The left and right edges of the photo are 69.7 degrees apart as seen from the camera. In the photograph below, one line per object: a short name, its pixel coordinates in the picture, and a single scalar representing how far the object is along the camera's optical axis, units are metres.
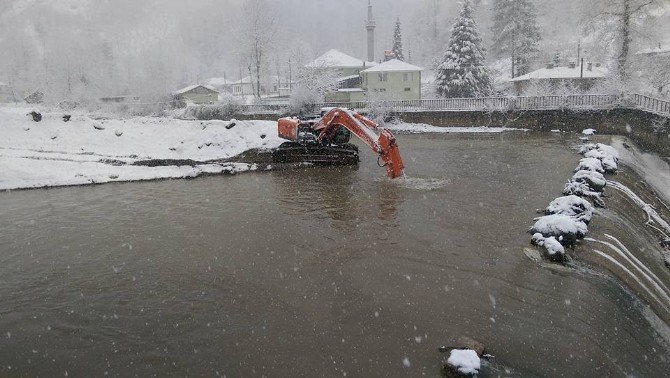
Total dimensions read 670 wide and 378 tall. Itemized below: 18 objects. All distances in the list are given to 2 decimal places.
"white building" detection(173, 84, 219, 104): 68.62
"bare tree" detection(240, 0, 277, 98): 56.50
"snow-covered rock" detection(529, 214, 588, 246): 9.17
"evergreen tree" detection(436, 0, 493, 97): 43.44
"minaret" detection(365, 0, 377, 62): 78.56
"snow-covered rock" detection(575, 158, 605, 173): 15.03
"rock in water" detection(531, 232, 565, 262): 8.67
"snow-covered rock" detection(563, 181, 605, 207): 11.82
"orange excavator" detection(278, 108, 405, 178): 19.14
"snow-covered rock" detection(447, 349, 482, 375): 5.51
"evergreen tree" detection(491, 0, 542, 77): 51.25
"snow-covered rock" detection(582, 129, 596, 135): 26.85
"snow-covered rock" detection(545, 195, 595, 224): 10.36
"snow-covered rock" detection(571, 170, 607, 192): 12.98
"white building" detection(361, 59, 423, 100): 50.81
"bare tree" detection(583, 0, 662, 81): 30.61
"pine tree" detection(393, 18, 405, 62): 75.69
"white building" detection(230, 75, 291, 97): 79.56
